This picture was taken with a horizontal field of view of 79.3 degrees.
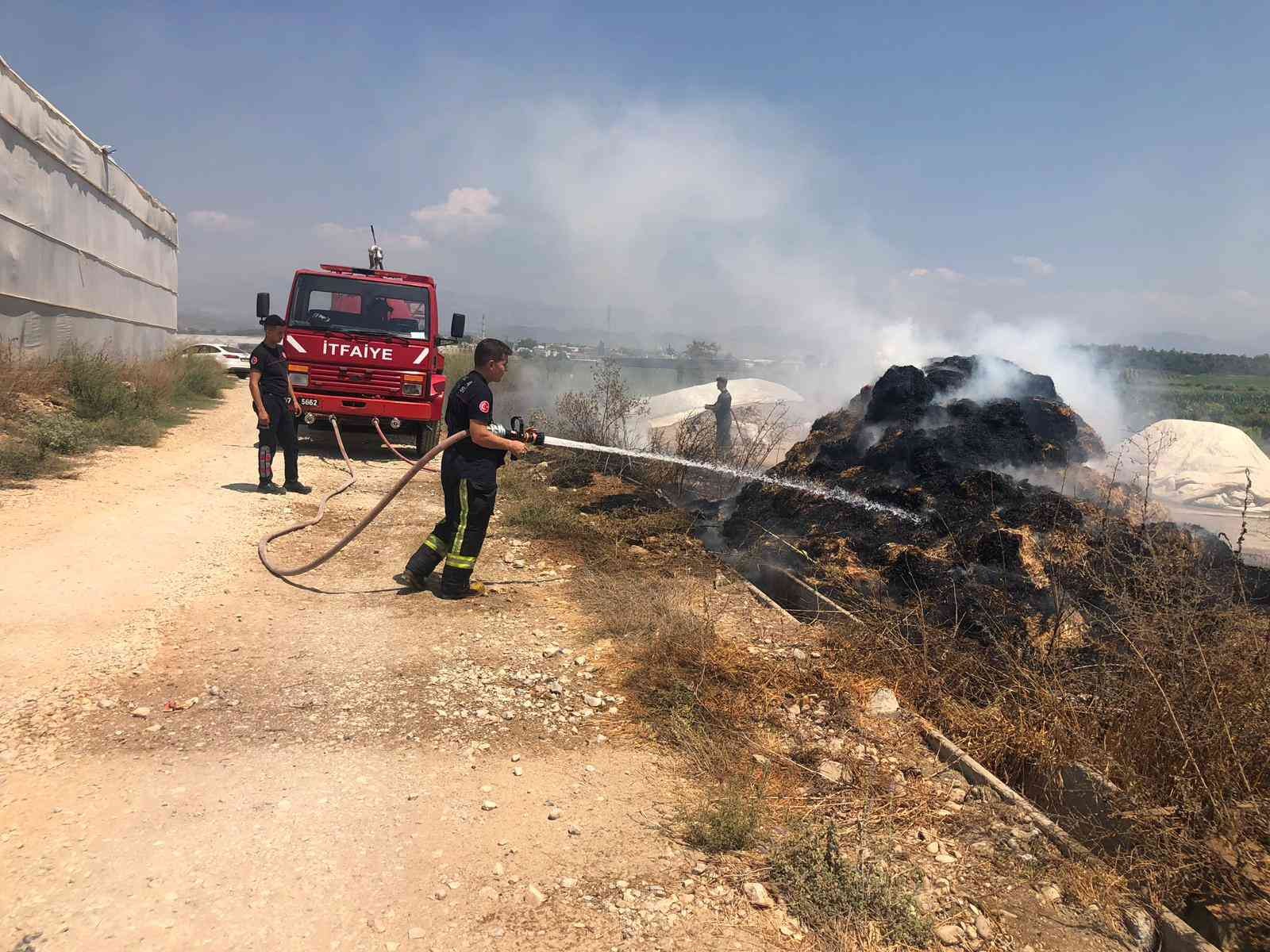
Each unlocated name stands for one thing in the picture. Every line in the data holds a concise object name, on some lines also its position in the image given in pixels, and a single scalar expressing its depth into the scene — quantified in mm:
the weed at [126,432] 9883
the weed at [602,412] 11227
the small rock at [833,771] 3443
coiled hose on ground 5242
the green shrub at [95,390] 10992
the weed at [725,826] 2859
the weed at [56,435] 8227
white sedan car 24891
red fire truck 10086
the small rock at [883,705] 4055
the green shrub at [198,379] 17109
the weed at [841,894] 2510
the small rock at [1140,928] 2574
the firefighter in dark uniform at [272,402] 7633
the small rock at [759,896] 2596
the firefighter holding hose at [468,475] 5223
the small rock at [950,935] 2539
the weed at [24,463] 7242
